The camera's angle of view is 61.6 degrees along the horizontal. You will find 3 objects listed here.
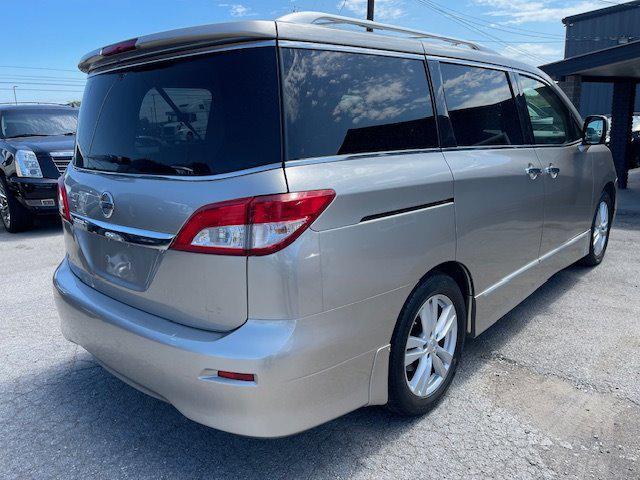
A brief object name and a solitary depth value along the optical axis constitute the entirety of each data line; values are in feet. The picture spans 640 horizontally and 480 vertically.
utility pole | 66.69
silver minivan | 6.57
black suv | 24.14
